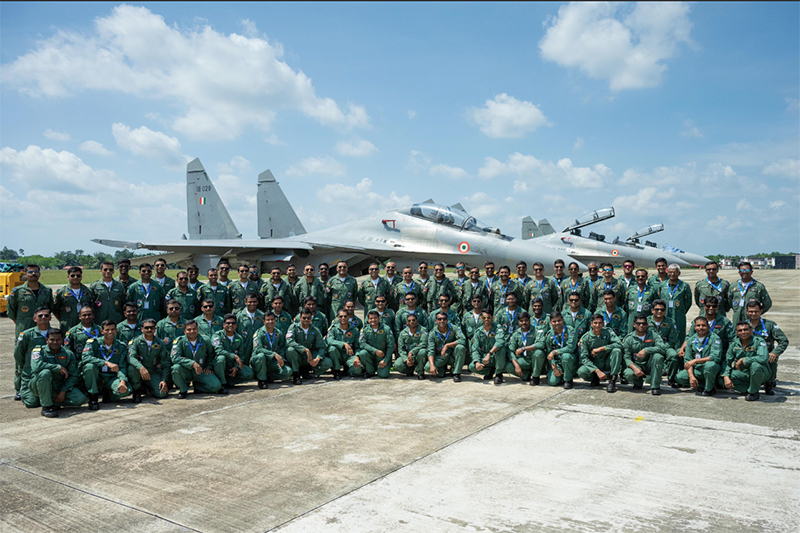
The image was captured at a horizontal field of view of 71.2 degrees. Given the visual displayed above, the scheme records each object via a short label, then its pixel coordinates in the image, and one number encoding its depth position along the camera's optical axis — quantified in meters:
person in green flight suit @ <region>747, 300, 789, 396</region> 6.14
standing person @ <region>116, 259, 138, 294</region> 7.80
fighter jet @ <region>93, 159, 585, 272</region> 13.16
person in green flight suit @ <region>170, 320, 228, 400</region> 6.46
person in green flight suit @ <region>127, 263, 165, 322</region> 7.70
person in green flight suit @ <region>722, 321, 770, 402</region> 5.92
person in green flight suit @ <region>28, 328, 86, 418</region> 5.68
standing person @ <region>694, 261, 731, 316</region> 7.32
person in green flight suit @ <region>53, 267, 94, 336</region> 7.01
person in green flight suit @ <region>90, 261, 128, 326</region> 7.42
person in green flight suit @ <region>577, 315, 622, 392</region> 6.58
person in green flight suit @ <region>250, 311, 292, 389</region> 7.06
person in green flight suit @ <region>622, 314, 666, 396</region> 6.36
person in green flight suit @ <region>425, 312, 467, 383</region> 7.33
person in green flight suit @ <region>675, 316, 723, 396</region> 6.16
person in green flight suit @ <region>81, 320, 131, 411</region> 6.04
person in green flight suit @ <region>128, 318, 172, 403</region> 6.29
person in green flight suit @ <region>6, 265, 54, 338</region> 6.61
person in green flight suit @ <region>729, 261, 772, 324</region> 7.04
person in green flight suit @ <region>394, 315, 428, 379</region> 7.47
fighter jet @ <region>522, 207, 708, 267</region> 23.62
